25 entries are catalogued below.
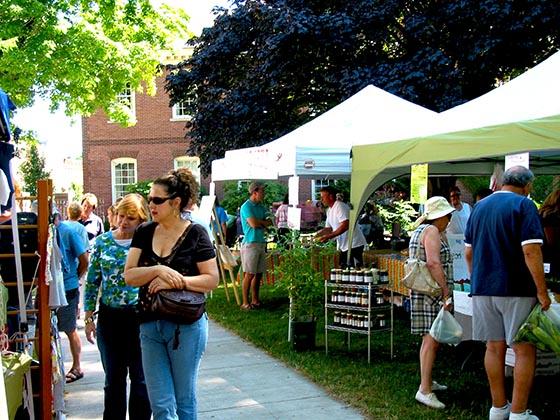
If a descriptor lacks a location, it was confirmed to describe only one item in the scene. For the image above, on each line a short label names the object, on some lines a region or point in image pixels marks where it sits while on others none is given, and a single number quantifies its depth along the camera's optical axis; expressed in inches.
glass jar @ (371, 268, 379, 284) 283.1
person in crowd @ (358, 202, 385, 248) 509.4
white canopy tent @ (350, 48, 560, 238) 209.8
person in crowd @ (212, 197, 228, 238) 502.9
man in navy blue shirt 191.6
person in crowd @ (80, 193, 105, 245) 354.6
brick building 1225.4
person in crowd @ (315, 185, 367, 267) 393.1
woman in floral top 183.2
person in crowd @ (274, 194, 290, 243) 695.1
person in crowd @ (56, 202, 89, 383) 256.2
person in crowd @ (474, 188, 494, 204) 372.1
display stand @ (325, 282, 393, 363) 281.8
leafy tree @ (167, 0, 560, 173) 602.2
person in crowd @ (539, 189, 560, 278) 253.4
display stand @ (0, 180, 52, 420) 194.5
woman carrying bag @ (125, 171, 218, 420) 154.9
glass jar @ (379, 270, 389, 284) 287.9
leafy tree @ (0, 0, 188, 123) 726.5
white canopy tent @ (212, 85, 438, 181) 341.1
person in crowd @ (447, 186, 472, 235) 365.7
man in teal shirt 412.2
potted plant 305.9
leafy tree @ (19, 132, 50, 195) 1490.5
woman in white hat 227.5
